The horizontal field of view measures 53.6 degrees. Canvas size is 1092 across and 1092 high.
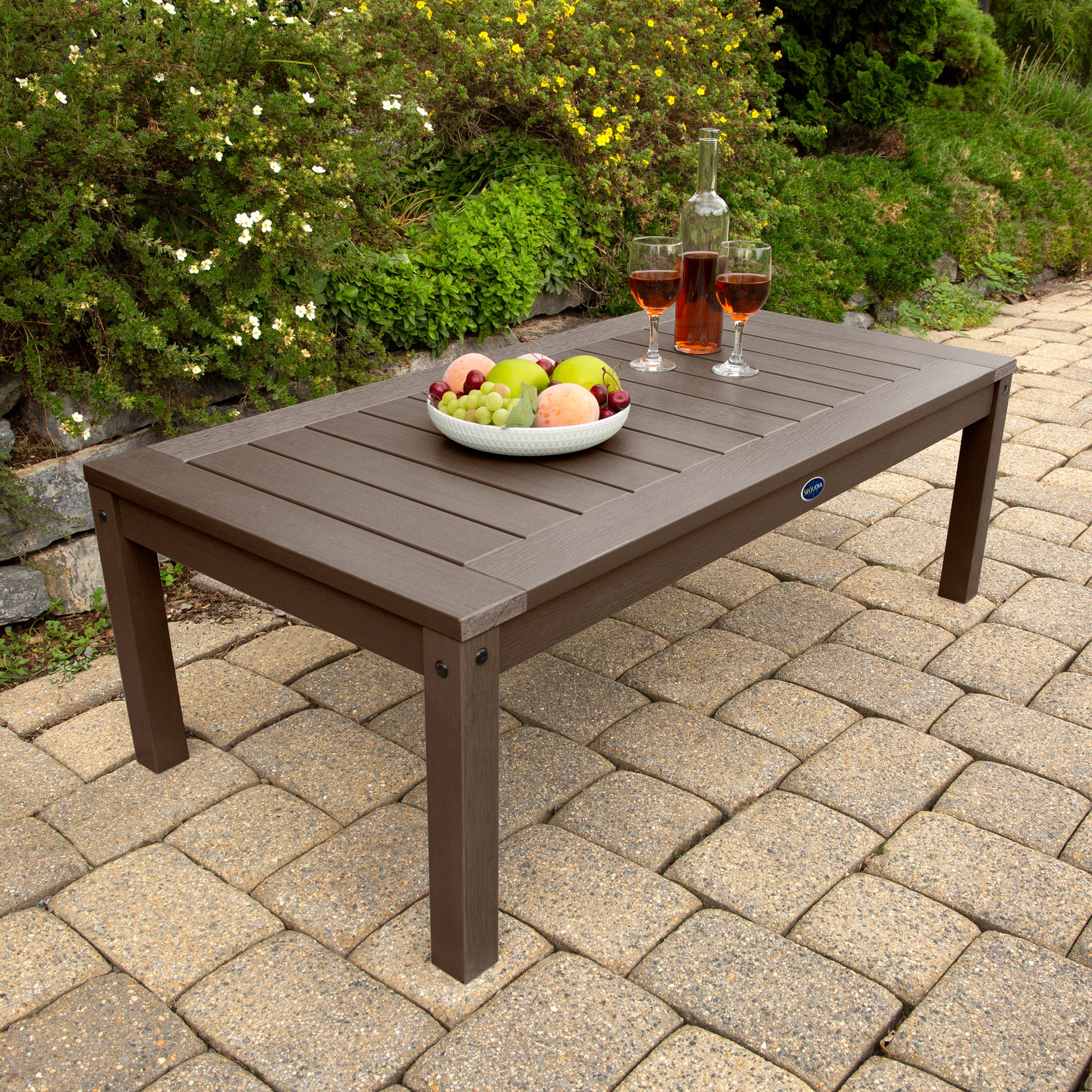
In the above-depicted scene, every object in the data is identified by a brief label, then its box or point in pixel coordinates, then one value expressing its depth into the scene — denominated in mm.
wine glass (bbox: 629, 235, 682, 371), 2322
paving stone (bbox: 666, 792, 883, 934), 1910
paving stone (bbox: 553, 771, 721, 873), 2041
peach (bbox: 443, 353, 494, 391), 2131
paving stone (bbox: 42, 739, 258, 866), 2078
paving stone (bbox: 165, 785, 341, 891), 2000
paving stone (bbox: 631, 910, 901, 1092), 1613
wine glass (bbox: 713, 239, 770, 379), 2287
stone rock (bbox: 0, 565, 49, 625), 2709
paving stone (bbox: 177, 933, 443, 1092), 1586
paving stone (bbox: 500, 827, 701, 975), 1819
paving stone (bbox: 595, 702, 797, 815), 2207
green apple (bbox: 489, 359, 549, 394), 2029
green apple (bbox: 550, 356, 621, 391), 2061
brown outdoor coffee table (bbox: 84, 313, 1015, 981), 1576
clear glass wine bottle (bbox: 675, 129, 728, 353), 2430
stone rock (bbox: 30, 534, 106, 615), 2801
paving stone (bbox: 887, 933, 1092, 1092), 1583
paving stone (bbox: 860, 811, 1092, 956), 1867
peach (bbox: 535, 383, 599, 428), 1949
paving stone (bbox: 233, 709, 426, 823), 2184
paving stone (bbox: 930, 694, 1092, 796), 2266
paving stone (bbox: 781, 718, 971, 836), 2152
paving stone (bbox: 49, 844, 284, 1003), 1782
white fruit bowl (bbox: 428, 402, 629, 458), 1941
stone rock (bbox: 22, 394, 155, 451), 2816
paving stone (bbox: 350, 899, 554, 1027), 1700
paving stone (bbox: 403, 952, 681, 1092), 1569
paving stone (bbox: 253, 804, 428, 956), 1868
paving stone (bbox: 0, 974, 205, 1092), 1576
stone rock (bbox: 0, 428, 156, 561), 2709
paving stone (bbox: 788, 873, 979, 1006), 1758
